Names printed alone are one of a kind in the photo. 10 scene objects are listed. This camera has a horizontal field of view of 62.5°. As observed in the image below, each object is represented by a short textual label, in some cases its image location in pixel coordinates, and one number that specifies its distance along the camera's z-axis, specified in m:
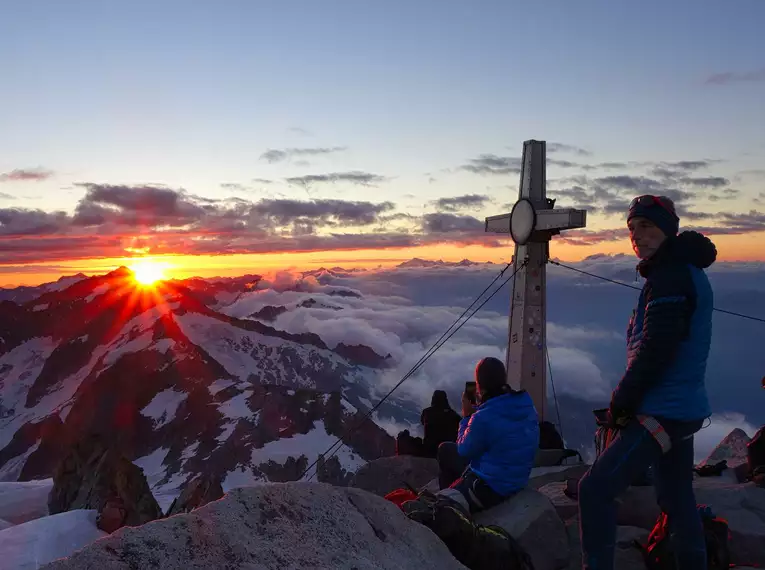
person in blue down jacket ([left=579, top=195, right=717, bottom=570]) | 4.62
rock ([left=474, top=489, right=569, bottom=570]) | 6.50
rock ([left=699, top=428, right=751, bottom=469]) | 11.95
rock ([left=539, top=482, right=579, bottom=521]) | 7.98
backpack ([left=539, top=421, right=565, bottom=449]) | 11.71
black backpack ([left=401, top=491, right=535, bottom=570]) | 5.35
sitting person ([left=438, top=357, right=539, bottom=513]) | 6.52
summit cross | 13.16
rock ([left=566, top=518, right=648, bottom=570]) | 6.41
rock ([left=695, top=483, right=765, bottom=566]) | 6.89
